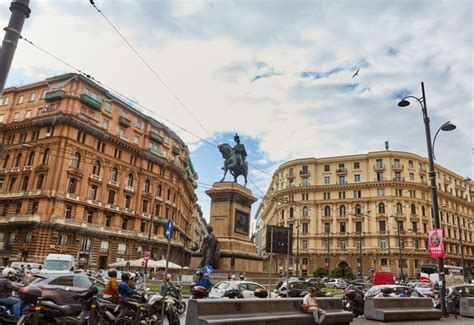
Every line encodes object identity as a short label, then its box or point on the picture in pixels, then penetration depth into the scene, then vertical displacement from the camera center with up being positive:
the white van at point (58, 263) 27.25 -0.50
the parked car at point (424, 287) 25.82 -0.73
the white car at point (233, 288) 15.13 -0.90
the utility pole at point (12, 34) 5.80 +3.49
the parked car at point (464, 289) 16.30 -0.43
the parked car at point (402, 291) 16.37 -0.66
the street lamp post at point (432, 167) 13.70 +4.37
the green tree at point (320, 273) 58.66 -0.23
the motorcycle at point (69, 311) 7.79 -1.15
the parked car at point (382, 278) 30.12 -0.23
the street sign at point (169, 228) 10.75 +1.02
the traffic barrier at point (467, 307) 14.50 -1.05
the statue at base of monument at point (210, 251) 22.81 +0.84
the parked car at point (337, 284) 38.94 -1.26
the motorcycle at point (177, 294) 13.76 -1.20
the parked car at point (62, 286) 10.74 -0.89
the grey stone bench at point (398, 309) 11.77 -1.08
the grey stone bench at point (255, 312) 6.80 -0.93
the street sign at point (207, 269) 19.41 -0.22
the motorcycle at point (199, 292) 12.15 -0.90
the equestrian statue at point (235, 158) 26.90 +7.86
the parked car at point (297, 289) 18.58 -0.97
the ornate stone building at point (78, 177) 41.44 +10.25
